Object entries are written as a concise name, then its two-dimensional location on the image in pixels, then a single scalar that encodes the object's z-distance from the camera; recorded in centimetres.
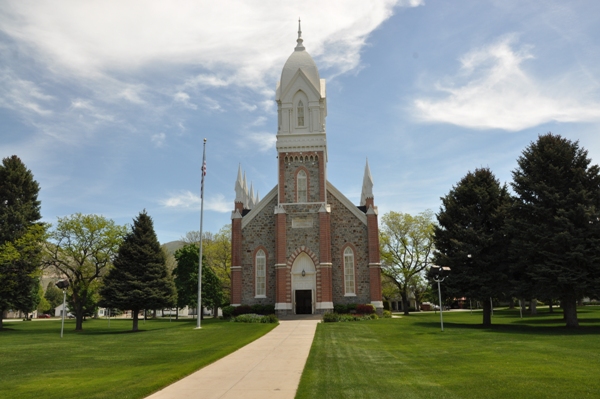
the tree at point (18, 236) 3809
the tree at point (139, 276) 3572
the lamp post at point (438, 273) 2780
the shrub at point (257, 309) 3844
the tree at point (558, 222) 2475
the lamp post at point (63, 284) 2732
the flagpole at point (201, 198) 3103
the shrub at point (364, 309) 3716
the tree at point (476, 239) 2941
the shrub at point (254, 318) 3313
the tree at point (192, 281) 5303
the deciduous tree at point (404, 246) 5488
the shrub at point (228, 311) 3903
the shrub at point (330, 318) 3309
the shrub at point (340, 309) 3753
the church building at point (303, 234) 3900
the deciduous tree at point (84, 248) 3762
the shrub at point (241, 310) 3838
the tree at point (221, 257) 6122
